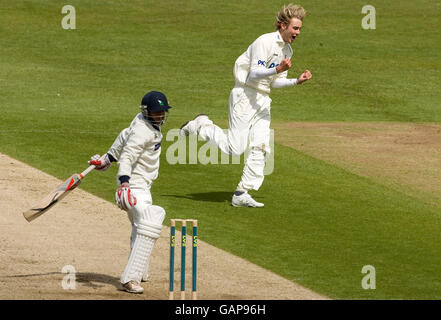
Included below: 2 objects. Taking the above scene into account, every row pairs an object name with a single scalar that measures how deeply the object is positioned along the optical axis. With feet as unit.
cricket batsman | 64.23
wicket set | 59.98
